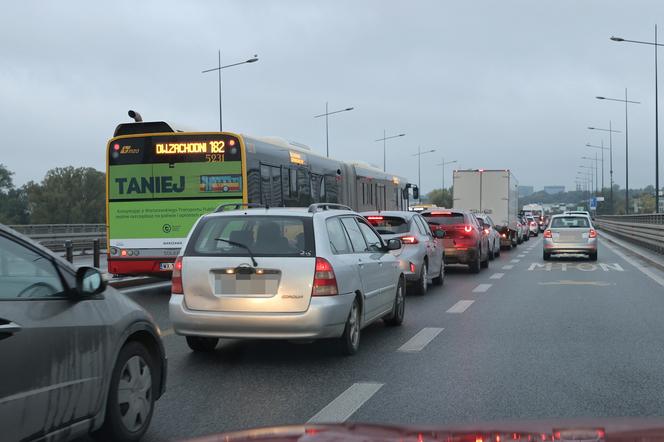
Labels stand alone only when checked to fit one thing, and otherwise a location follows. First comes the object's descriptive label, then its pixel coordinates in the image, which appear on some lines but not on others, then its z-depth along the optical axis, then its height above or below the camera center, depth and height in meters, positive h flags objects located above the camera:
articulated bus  13.86 +0.31
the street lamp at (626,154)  45.41 +2.88
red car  19.17 -0.84
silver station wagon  7.06 -0.69
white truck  32.94 +0.20
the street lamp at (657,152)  37.59 +2.11
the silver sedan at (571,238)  24.00 -1.16
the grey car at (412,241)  13.55 -0.69
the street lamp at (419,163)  69.57 +3.38
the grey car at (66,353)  3.64 -0.74
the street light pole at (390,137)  55.97 +4.45
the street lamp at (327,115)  44.56 +4.75
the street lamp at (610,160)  72.11 +3.53
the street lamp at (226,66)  32.67 +5.65
